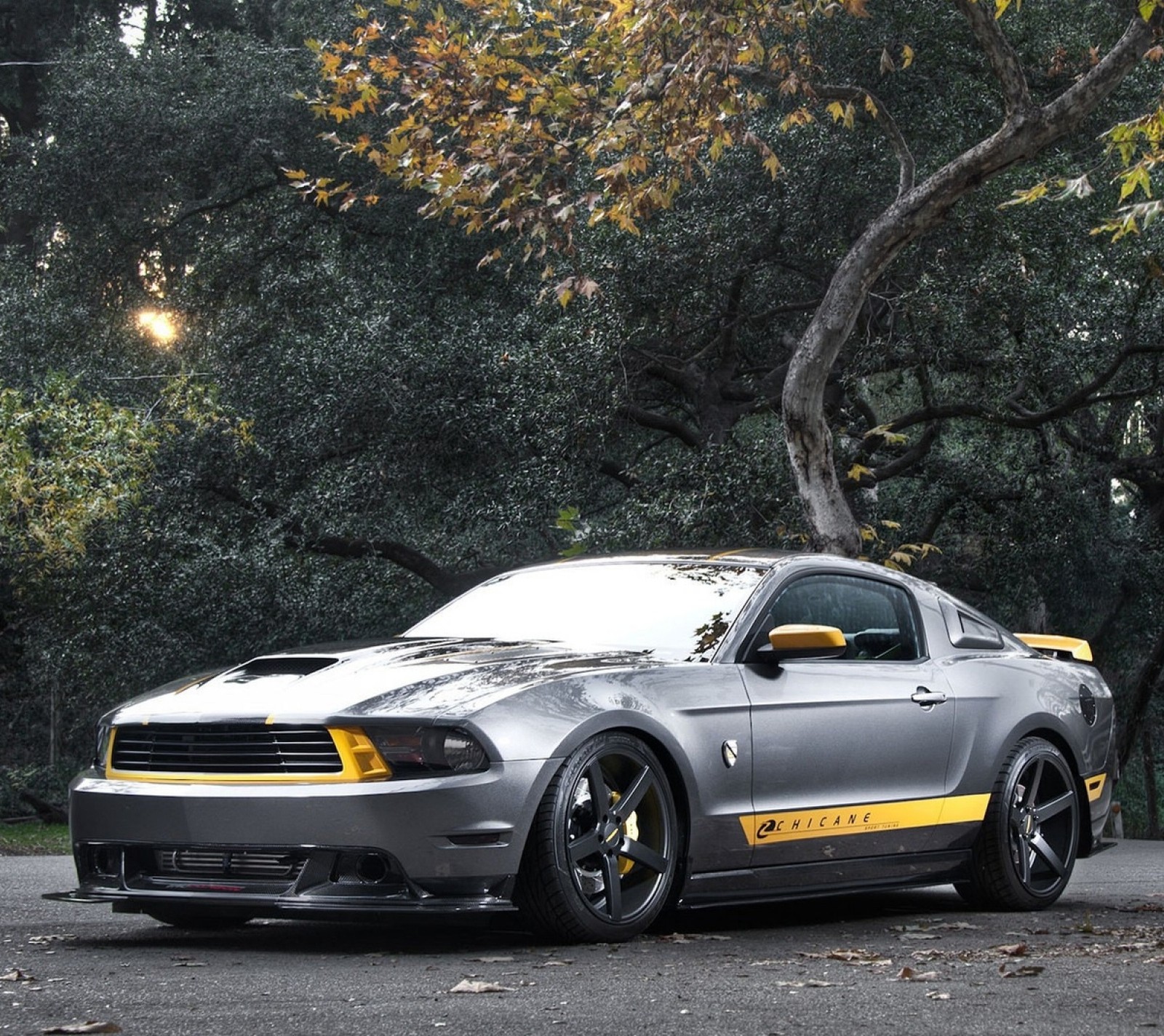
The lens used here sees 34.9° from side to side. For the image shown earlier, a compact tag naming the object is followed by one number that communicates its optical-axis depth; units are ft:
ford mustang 19.13
